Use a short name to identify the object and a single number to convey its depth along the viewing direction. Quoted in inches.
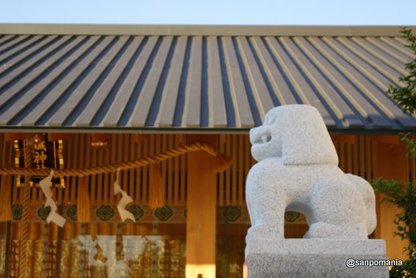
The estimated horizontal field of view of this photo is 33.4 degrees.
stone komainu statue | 187.9
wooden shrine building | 296.4
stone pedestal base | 182.4
